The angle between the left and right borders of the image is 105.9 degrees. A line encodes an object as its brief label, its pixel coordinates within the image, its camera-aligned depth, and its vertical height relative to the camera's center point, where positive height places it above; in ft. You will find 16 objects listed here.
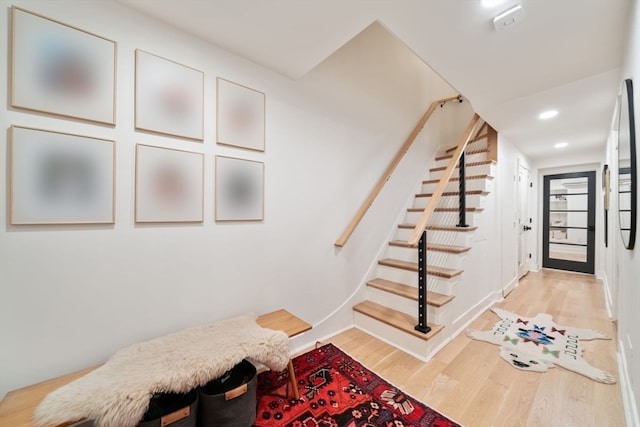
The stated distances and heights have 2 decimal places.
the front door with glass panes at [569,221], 14.88 -0.39
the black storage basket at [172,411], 3.63 -3.25
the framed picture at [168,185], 4.58 +0.52
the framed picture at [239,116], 5.51 +2.30
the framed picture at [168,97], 4.56 +2.27
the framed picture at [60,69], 3.62 +2.26
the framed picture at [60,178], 3.64 +0.51
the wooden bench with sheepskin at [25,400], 3.09 -2.70
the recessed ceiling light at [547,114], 8.80 +3.77
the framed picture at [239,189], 5.53 +0.53
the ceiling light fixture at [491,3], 4.45 +3.93
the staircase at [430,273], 7.06 -2.05
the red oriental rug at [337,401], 4.59 -3.94
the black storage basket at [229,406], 4.09 -3.40
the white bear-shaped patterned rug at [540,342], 6.17 -3.86
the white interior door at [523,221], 13.65 -0.38
